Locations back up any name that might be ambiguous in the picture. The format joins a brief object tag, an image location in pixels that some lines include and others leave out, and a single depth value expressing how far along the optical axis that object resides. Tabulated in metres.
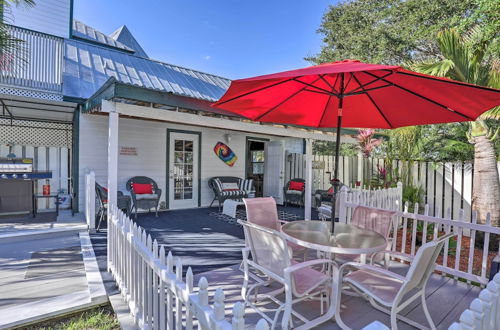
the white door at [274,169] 9.31
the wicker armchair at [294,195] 8.37
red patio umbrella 2.21
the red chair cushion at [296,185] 8.48
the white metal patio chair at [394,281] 1.95
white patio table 2.35
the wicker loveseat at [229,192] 7.79
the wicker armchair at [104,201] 5.47
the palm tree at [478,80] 4.73
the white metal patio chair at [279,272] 2.10
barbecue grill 5.53
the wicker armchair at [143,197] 6.39
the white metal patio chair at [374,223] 3.12
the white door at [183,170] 7.71
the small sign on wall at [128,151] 6.84
